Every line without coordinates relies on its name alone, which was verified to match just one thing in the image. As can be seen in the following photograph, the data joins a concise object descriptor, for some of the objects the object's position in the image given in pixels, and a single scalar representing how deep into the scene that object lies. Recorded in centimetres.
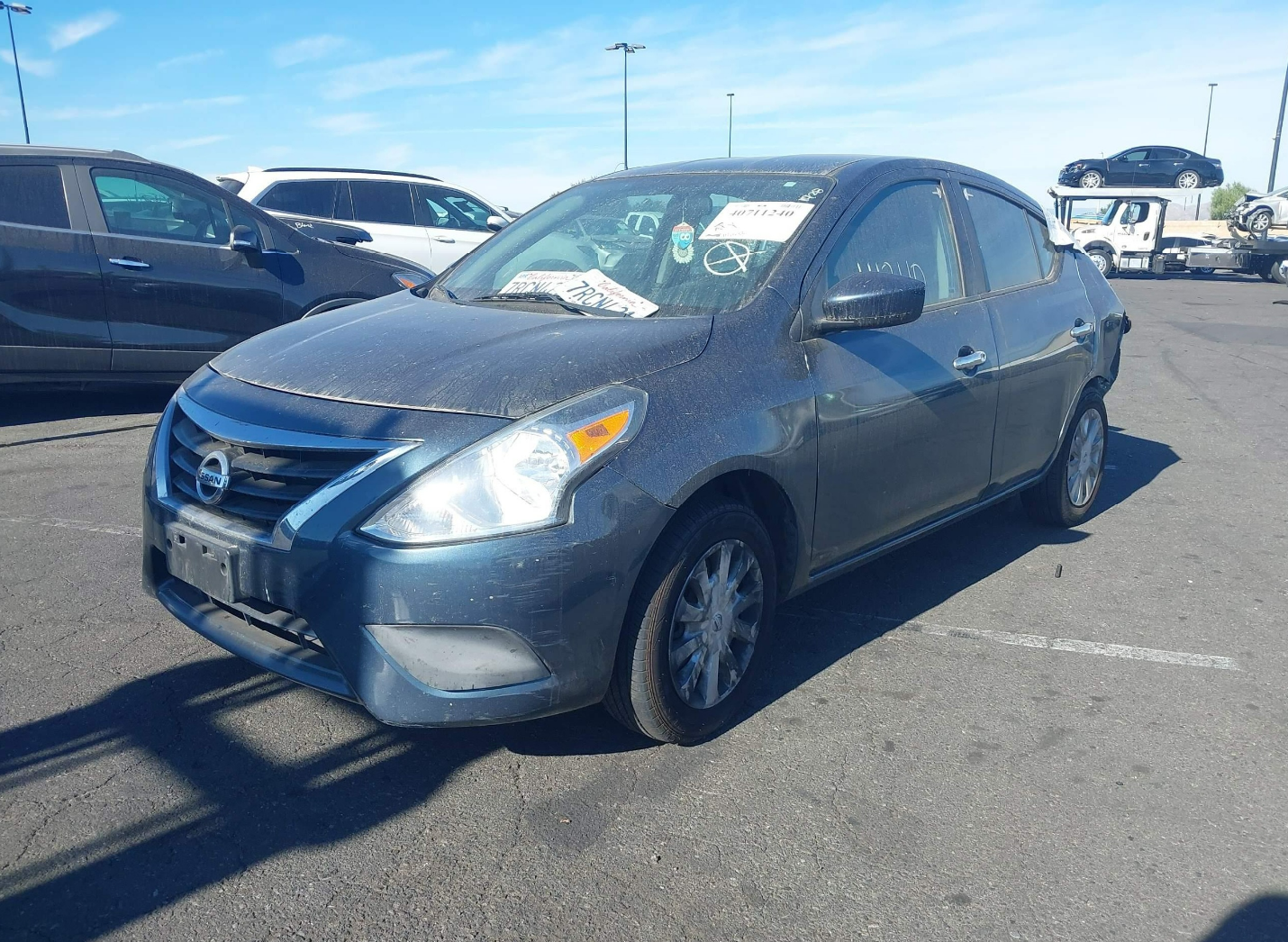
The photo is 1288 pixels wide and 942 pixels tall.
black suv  683
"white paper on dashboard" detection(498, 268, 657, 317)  357
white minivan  1099
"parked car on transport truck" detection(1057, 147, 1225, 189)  3219
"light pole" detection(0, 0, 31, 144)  3148
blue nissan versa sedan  269
